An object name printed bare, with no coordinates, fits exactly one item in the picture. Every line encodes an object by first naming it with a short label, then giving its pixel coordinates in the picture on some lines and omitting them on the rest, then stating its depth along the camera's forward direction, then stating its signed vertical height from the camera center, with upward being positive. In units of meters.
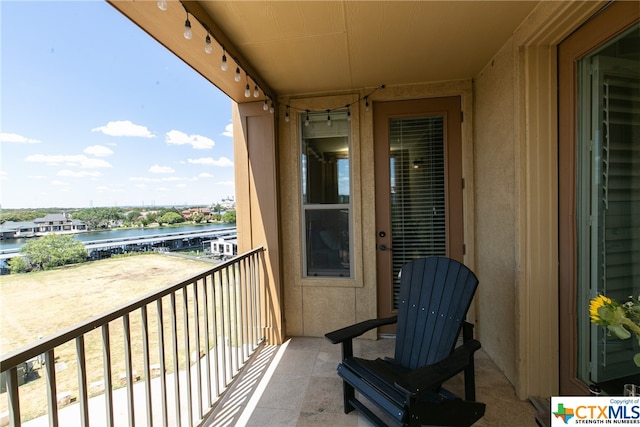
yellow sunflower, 0.90 -0.36
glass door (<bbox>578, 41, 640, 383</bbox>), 1.35 +0.02
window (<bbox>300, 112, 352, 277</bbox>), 2.87 +0.09
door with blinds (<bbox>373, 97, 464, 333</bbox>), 2.70 +0.16
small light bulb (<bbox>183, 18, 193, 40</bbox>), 1.46 +0.94
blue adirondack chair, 1.43 -0.90
